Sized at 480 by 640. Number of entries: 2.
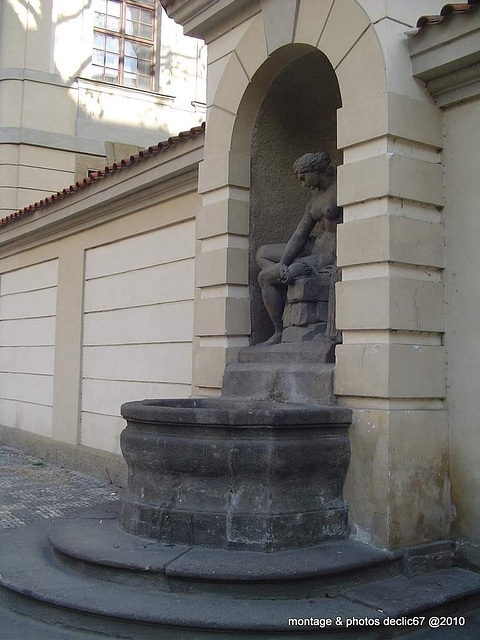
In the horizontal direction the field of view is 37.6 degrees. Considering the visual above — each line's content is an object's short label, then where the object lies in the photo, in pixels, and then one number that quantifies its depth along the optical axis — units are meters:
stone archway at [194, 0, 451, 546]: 4.55
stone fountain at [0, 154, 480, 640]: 3.81
